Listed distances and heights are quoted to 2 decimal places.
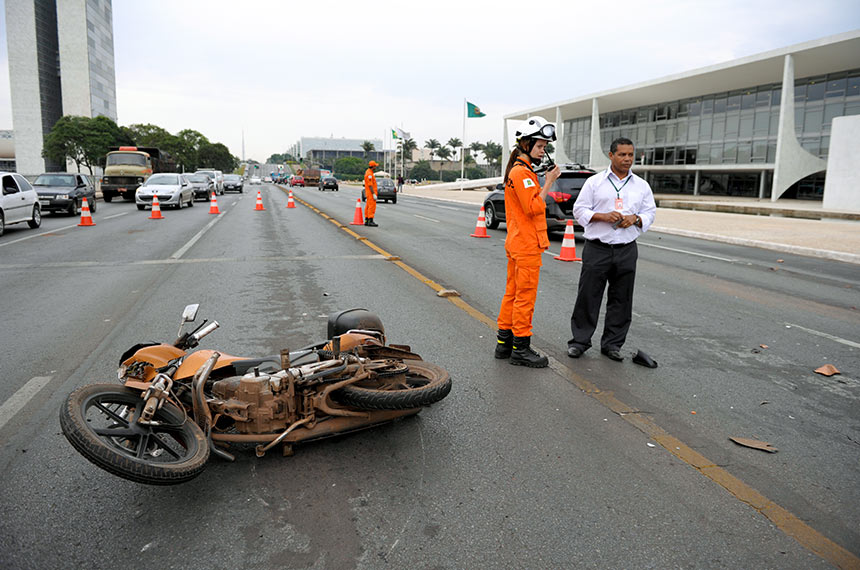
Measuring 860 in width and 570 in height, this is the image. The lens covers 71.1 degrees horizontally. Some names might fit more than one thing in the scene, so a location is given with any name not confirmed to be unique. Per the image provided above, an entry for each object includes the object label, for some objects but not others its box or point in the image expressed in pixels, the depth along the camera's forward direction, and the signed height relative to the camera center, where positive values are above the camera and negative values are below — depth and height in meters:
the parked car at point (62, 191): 21.58 -0.19
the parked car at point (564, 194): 14.25 +0.04
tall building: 115.62 +22.96
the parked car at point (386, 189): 36.94 +0.20
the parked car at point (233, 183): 54.44 +0.57
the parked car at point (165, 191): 25.61 -0.12
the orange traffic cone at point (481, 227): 15.99 -0.86
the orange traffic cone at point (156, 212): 21.16 -0.84
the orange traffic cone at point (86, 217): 18.14 -0.94
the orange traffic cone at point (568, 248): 11.98 -1.03
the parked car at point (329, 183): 61.66 +0.85
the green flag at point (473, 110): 55.68 +7.73
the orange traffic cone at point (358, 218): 19.34 -0.84
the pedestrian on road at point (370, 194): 18.22 -0.06
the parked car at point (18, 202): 15.60 -0.46
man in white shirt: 5.31 -0.42
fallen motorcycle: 2.87 -1.14
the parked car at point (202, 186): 32.78 +0.15
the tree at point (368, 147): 187.12 +14.06
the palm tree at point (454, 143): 168.12 +14.10
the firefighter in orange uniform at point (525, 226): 4.86 -0.26
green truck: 31.56 +0.83
